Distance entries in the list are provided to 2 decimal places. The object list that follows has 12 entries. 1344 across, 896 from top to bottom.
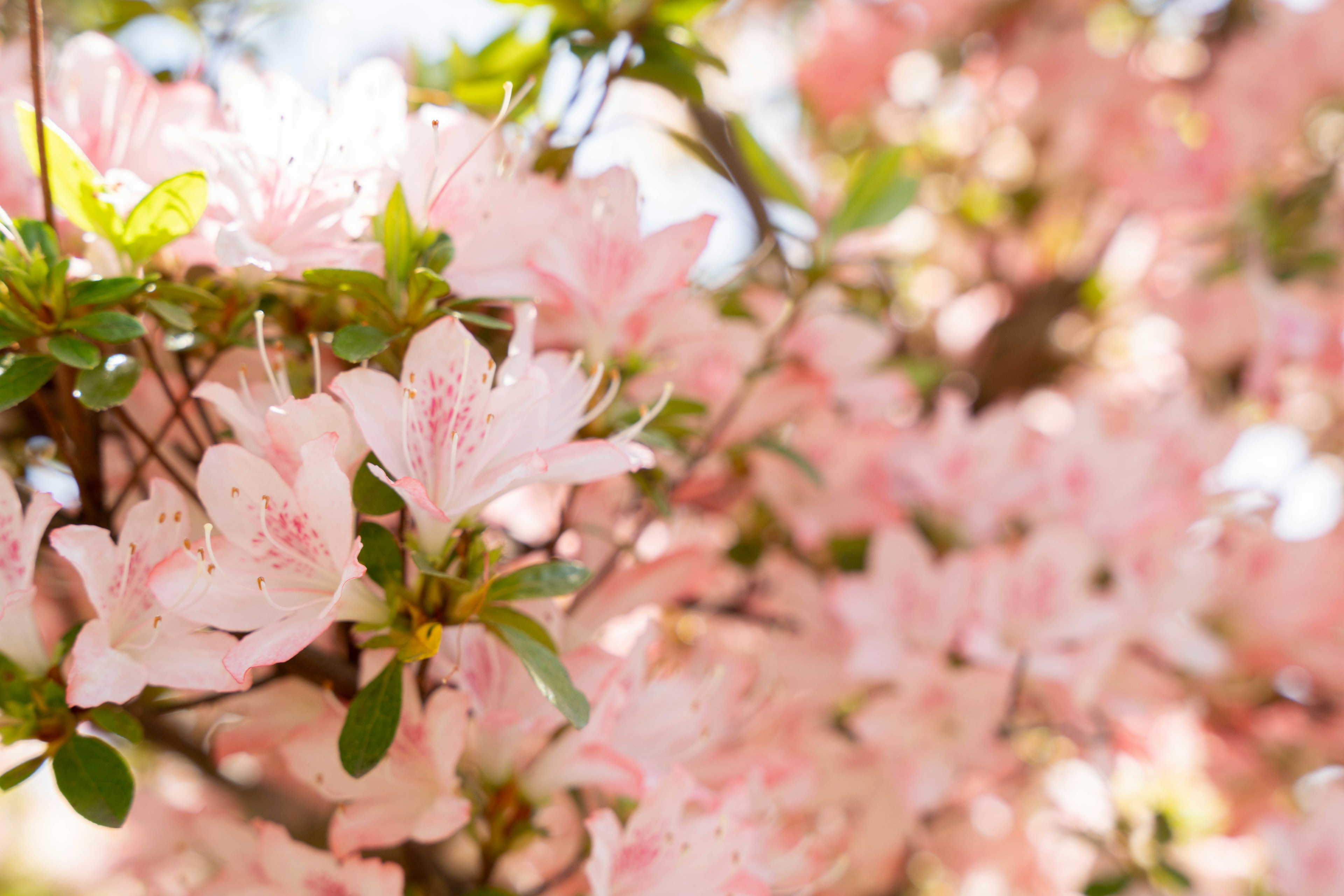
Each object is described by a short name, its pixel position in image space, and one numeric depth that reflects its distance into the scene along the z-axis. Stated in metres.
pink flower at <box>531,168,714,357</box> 0.47
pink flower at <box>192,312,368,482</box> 0.42
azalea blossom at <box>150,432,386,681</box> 0.41
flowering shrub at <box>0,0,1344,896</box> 0.43
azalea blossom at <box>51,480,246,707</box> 0.42
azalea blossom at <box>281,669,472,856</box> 0.44
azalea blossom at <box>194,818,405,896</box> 0.45
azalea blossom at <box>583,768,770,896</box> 0.45
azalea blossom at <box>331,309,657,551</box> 0.43
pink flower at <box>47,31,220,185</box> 0.46
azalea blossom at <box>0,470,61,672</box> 0.42
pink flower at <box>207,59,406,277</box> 0.44
